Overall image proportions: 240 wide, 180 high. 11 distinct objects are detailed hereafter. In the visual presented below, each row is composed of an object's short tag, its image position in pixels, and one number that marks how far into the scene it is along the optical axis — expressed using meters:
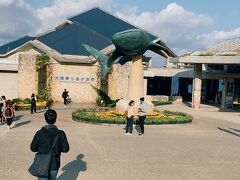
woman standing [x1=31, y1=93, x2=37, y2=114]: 14.56
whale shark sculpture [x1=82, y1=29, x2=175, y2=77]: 12.86
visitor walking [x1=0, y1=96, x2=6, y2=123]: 11.18
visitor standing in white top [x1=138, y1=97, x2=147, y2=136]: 10.10
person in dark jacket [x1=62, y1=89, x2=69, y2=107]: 18.37
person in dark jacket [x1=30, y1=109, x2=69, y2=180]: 3.84
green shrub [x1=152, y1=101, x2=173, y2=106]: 22.21
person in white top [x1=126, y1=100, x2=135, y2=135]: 10.03
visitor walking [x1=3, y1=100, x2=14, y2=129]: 10.37
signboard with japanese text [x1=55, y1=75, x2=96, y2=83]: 19.95
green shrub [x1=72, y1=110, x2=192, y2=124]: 12.04
